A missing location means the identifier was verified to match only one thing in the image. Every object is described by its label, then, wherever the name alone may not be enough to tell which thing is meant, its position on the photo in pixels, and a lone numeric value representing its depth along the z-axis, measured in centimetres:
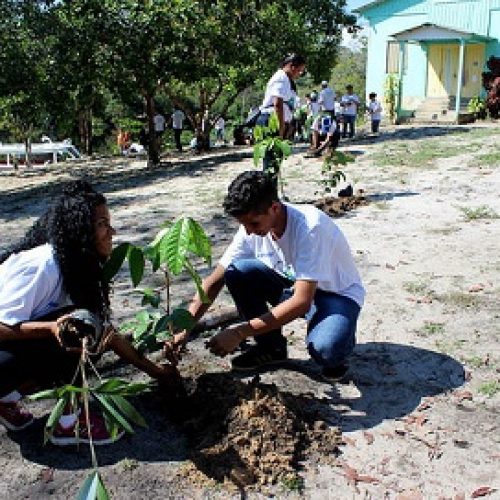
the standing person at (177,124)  1811
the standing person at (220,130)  2265
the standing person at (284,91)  606
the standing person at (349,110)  1523
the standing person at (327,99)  1403
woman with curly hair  237
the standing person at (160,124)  1833
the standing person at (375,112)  1585
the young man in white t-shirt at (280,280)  269
